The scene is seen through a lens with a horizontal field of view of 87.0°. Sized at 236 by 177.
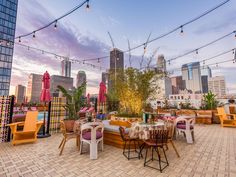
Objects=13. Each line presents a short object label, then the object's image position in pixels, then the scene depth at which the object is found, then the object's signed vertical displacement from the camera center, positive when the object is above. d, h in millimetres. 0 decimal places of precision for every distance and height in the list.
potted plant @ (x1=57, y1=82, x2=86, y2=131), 4484 -24
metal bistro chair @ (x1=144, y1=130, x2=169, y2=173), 2412 -768
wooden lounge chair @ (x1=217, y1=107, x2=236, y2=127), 6172 -985
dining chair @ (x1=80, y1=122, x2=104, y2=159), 2848 -897
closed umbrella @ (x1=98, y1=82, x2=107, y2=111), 6569 +394
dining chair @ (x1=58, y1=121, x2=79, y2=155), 3198 -918
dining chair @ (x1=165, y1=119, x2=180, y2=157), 2760 -654
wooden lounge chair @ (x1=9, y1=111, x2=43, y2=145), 3635 -944
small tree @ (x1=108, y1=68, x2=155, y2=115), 4375 +396
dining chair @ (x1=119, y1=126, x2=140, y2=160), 2862 -925
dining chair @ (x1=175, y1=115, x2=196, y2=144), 3861 -869
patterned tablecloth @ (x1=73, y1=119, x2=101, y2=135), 3243 -696
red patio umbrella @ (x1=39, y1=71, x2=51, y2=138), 4664 +353
